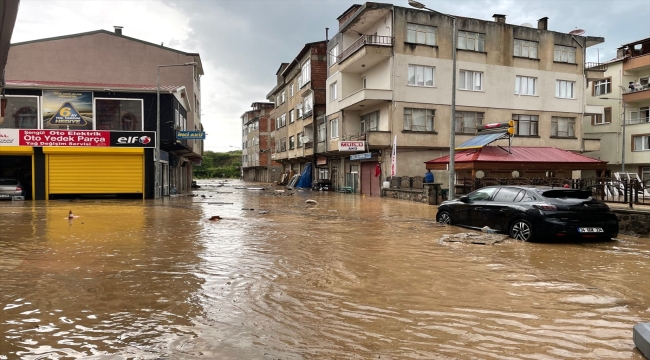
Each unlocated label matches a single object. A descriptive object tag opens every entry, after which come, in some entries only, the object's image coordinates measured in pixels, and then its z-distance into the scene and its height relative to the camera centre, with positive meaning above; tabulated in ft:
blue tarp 146.00 -0.97
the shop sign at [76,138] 78.33 +6.76
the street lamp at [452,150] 57.67 +3.46
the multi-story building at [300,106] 130.00 +23.30
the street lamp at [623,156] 117.29 +5.50
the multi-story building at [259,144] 232.76 +17.67
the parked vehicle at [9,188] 75.61 -2.18
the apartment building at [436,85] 95.40 +21.18
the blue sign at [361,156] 96.23 +4.44
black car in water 31.24 -2.75
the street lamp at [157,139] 82.81 +6.76
